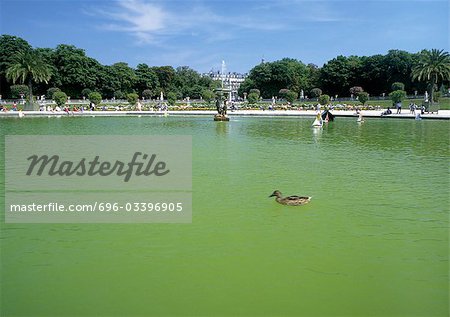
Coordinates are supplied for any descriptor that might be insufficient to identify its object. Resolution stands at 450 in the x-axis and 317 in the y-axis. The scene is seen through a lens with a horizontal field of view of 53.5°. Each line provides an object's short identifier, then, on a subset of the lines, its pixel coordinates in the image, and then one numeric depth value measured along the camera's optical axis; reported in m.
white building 169.27
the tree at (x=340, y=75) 77.69
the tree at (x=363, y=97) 54.09
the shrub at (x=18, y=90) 62.36
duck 7.64
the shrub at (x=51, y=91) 64.96
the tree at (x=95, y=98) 54.69
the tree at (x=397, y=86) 67.56
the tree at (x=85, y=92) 69.69
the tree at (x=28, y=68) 54.16
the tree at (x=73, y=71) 70.69
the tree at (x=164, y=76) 92.25
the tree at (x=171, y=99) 61.78
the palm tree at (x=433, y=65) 54.19
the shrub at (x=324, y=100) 56.06
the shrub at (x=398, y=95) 48.81
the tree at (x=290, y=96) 62.25
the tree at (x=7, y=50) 66.28
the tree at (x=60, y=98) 51.59
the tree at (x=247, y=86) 89.60
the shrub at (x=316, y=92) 75.62
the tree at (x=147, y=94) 80.69
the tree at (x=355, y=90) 70.98
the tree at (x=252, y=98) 65.19
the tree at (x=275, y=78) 85.06
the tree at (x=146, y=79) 84.81
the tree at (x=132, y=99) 58.06
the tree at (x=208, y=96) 72.99
